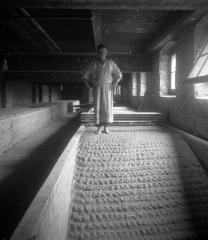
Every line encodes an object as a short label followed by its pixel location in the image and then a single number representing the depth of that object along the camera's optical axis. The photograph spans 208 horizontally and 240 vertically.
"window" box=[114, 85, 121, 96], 20.08
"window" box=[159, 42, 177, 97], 7.08
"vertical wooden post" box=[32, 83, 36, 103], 13.82
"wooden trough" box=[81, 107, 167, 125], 6.52
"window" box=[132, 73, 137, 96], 11.19
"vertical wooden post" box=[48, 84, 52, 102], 17.98
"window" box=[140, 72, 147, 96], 9.34
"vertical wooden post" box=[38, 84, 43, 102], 15.14
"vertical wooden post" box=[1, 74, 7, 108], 9.37
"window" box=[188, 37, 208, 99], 4.55
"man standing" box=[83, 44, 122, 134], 4.77
